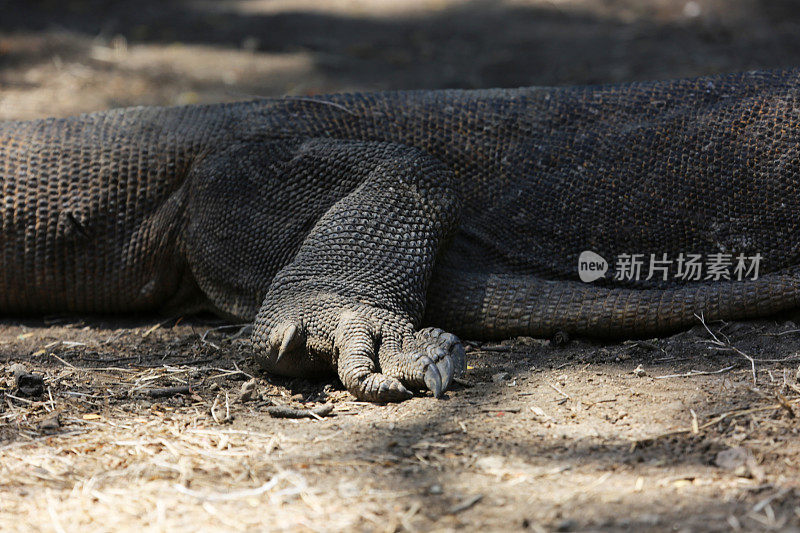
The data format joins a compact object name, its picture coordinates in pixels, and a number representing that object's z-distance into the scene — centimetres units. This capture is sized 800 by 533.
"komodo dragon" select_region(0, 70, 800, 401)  587
